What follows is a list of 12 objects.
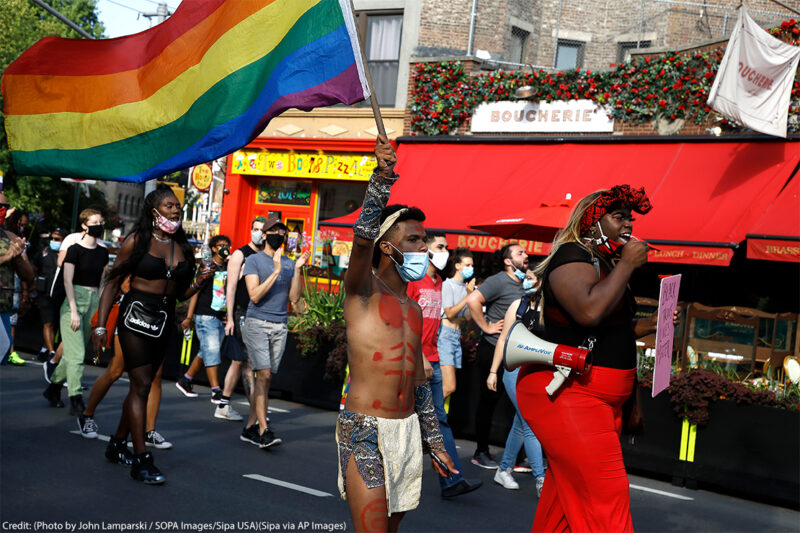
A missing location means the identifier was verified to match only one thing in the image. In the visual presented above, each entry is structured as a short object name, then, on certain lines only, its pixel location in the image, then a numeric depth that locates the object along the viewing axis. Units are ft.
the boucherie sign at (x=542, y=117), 58.08
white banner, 43.47
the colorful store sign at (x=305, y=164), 68.74
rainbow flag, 16.07
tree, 120.98
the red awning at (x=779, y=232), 44.32
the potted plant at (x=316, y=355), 37.50
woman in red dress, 13.09
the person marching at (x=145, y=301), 23.18
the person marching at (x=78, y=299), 30.81
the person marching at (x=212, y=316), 35.14
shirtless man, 13.00
